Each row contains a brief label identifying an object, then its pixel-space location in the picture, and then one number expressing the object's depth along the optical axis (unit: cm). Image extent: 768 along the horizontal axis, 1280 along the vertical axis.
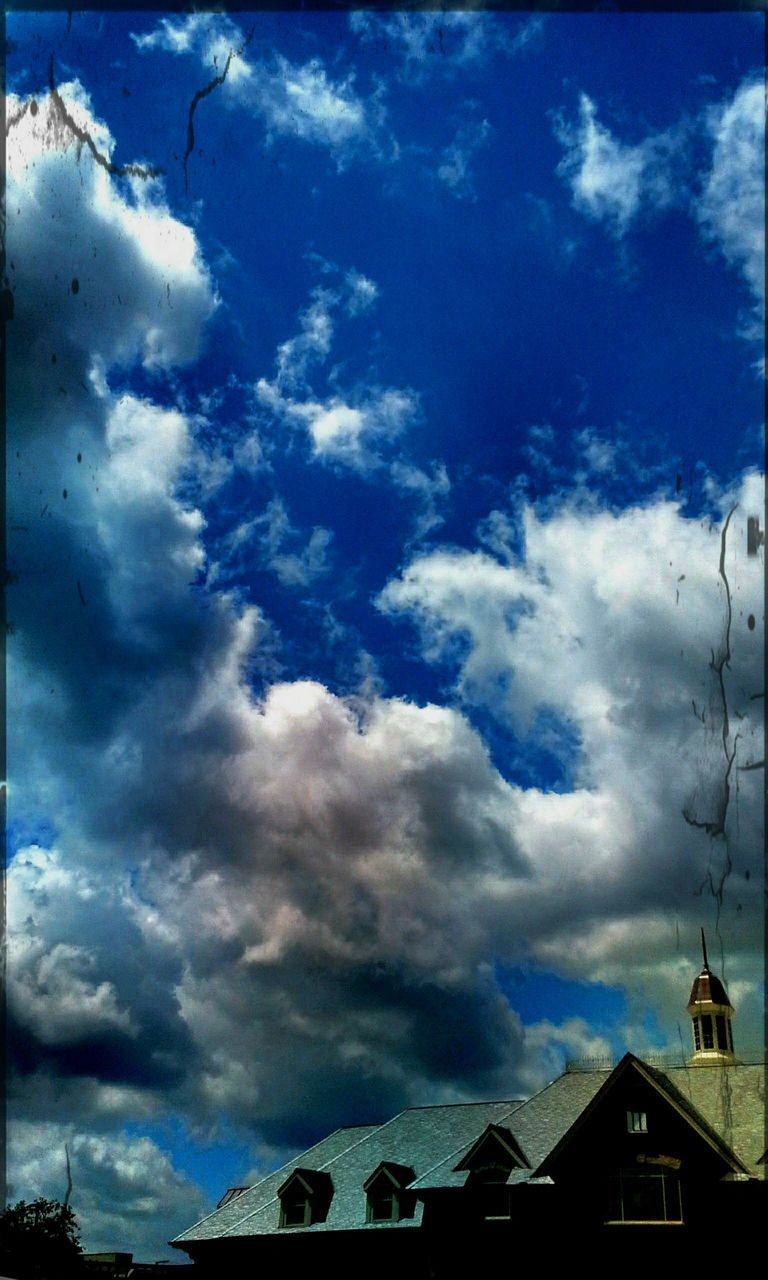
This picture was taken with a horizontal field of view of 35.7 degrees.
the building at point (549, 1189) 4375
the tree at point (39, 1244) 8844
